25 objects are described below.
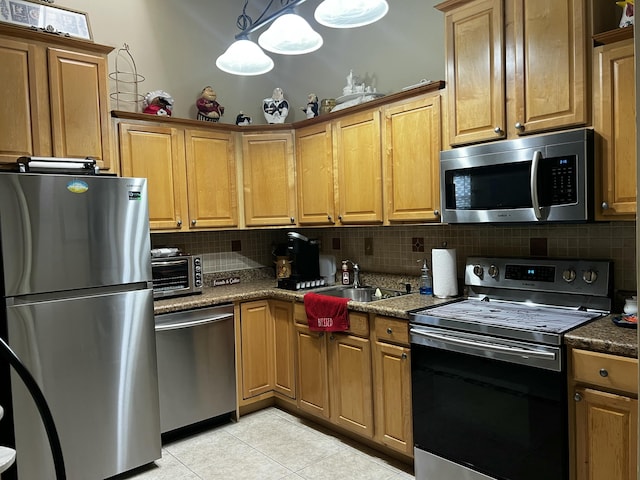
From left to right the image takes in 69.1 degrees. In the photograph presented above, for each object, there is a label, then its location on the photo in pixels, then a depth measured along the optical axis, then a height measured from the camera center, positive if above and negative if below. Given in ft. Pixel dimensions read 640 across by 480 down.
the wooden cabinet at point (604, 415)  5.58 -2.45
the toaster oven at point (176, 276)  10.09 -0.98
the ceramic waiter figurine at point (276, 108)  12.15 +3.15
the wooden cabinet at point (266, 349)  10.69 -2.81
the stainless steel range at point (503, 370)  6.21 -2.17
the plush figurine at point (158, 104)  10.66 +2.98
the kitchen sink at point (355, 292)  10.83 -1.57
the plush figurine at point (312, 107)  11.73 +3.04
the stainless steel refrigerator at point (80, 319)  7.38 -1.43
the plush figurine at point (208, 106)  11.71 +3.14
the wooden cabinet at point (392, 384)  8.11 -2.86
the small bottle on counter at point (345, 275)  11.41 -1.20
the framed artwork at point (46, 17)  8.23 +4.06
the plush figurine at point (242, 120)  12.06 +2.85
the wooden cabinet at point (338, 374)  8.86 -3.00
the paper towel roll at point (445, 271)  8.87 -0.92
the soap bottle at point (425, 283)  9.52 -1.22
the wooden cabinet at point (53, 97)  8.04 +2.53
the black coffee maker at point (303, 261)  11.21 -0.85
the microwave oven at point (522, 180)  6.58 +0.64
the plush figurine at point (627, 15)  6.27 +2.76
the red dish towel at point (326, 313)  9.10 -1.73
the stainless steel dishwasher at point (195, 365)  9.47 -2.86
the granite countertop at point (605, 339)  5.57 -1.51
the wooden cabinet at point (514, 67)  6.66 +2.39
